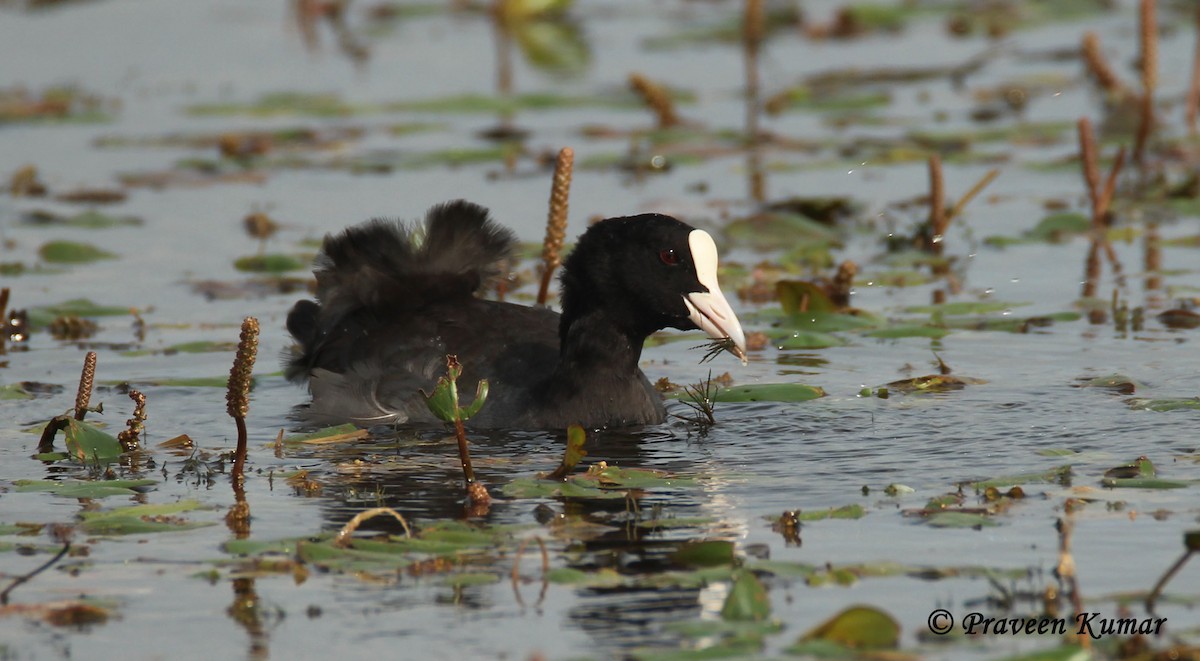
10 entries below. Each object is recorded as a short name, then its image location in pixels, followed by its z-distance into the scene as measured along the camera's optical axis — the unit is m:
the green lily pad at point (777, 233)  22.72
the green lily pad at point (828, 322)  19.00
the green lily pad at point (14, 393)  16.80
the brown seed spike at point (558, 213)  17.45
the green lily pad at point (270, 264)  22.22
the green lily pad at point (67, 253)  22.58
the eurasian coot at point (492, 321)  15.87
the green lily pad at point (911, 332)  18.36
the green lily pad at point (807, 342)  18.39
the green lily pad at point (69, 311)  19.69
